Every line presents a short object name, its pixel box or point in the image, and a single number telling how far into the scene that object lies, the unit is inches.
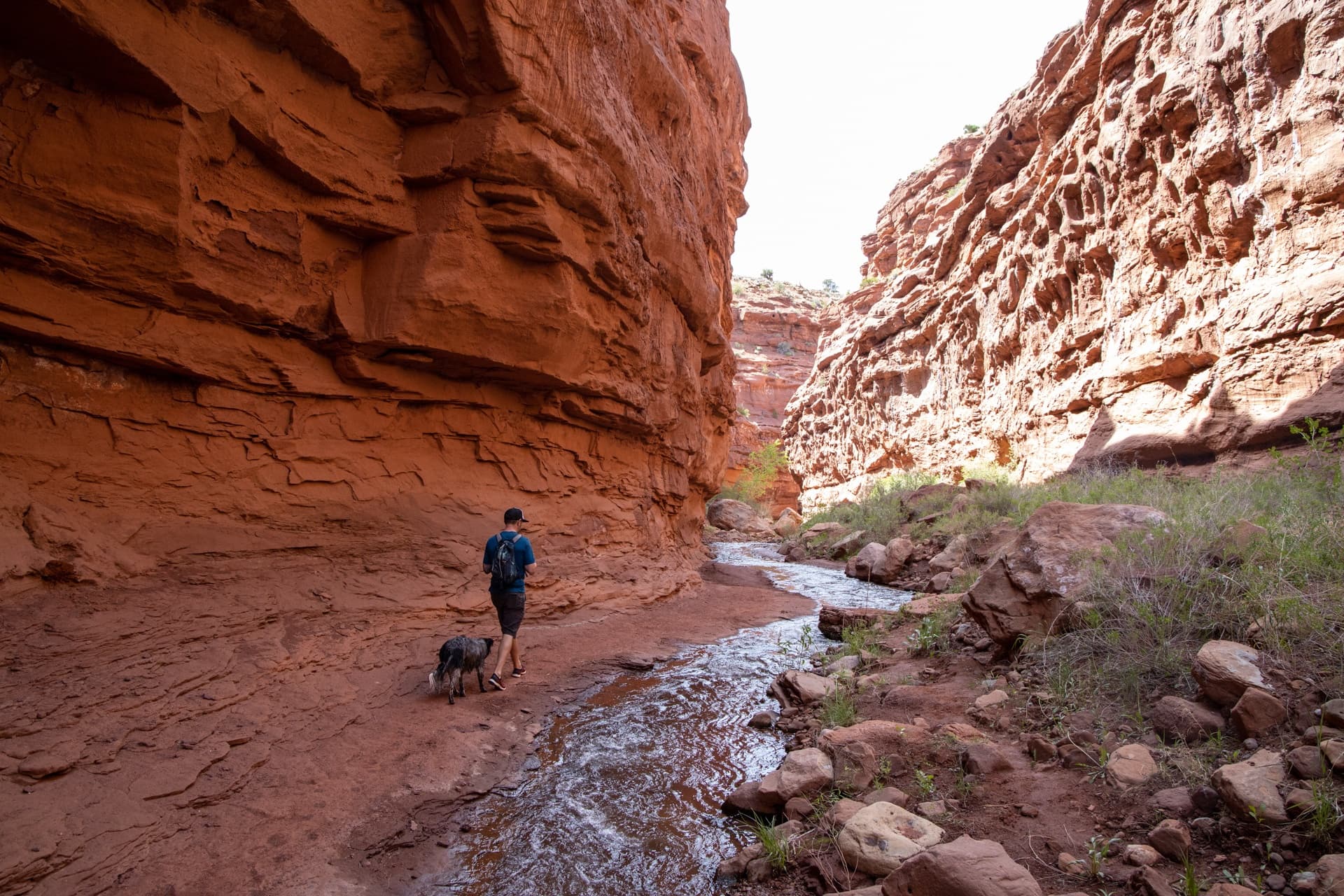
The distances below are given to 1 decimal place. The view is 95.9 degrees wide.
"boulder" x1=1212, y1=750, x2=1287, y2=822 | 92.5
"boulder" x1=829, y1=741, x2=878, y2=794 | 138.1
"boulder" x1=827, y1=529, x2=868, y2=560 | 647.8
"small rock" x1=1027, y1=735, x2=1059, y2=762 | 136.3
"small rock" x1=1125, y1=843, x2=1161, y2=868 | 94.3
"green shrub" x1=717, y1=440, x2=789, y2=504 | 1407.2
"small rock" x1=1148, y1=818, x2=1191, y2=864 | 93.7
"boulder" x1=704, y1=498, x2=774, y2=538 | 1048.2
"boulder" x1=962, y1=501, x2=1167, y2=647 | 189.8
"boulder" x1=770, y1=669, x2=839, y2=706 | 209.6
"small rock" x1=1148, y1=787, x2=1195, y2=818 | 102.6
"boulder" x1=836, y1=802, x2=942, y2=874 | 107.9
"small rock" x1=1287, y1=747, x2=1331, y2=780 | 94.0
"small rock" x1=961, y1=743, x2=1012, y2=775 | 133.5
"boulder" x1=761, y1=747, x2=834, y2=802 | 138.6
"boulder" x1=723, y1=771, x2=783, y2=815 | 138.6
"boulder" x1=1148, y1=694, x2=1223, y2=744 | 120.7
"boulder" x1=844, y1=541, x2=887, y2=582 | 503.8
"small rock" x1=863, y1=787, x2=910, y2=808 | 126.8
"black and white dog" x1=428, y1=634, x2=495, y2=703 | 195.6
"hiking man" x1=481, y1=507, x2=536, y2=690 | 220.1
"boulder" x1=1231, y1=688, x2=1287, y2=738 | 111.7
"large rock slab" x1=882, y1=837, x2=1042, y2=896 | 87.4
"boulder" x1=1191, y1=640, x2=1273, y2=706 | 120.6
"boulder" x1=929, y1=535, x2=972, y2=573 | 414.9
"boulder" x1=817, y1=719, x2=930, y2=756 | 151.4
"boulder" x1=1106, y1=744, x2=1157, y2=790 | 115.5
